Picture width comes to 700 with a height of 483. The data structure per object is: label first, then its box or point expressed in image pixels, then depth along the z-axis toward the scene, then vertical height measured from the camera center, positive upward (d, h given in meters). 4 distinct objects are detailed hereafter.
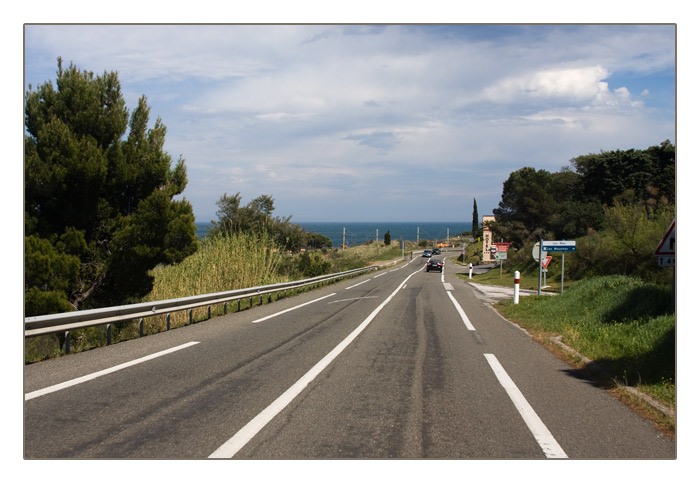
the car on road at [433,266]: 59.19 -2.78
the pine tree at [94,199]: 13.27 +1.14
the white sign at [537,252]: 19.81 -0.41
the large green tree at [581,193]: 53.19 +5.50
